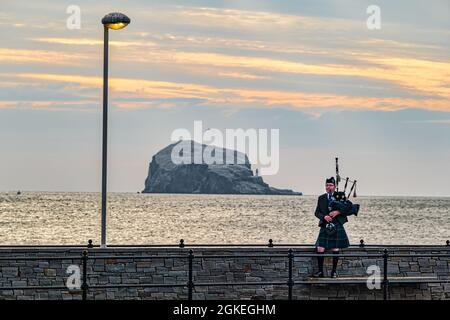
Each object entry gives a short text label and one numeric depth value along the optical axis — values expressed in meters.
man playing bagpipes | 24.47
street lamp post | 25.42
